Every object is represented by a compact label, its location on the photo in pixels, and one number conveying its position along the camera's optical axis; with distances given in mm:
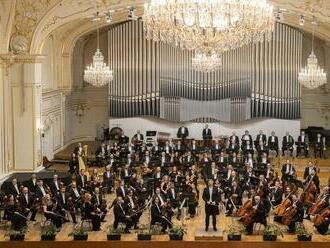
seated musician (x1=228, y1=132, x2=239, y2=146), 21988
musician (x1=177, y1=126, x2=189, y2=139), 24891
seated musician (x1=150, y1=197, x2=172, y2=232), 15123
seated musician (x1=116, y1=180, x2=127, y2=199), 16092
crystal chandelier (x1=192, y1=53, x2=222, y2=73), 19719
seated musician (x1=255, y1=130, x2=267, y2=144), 22803
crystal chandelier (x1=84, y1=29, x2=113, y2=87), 21203
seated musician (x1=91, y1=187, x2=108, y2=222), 15531
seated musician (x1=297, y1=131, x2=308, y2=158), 23047
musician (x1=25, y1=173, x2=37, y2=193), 16719
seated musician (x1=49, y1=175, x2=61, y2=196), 16505
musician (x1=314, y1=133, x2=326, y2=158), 23141
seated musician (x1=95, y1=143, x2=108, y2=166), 21016
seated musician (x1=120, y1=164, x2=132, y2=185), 18359
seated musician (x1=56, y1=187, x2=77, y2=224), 15561
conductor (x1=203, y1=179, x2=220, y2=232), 15453
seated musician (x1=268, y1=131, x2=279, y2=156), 22578
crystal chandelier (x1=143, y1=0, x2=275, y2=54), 11133
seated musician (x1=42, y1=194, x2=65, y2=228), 15188
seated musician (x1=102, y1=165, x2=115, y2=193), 18516
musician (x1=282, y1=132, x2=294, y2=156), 22697
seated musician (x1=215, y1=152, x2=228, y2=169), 19381
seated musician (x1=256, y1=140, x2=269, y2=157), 21234
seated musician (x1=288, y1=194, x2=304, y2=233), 15117
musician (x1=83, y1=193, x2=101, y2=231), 15375
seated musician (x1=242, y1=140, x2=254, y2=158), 21250
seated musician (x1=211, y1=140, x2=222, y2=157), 21155
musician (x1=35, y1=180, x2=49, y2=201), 16106
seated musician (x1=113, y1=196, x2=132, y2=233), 15219
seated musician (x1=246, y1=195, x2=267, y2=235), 14898
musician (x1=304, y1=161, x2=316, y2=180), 18098
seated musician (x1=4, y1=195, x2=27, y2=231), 15023
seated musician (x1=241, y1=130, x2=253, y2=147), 21922
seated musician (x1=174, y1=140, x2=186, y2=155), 21266
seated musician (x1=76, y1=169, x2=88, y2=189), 17331
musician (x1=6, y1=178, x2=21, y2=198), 16250
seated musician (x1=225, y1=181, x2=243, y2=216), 16250
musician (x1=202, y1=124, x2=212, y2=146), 23970
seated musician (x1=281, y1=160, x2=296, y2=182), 18547
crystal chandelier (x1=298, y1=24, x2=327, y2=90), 21047
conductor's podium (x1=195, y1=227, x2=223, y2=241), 14617
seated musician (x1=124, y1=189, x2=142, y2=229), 15334
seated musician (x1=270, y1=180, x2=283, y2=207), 16422
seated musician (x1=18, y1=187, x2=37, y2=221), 15489
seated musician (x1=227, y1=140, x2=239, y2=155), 21281
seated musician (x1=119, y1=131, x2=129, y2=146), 23578
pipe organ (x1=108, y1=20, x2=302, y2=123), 25234
